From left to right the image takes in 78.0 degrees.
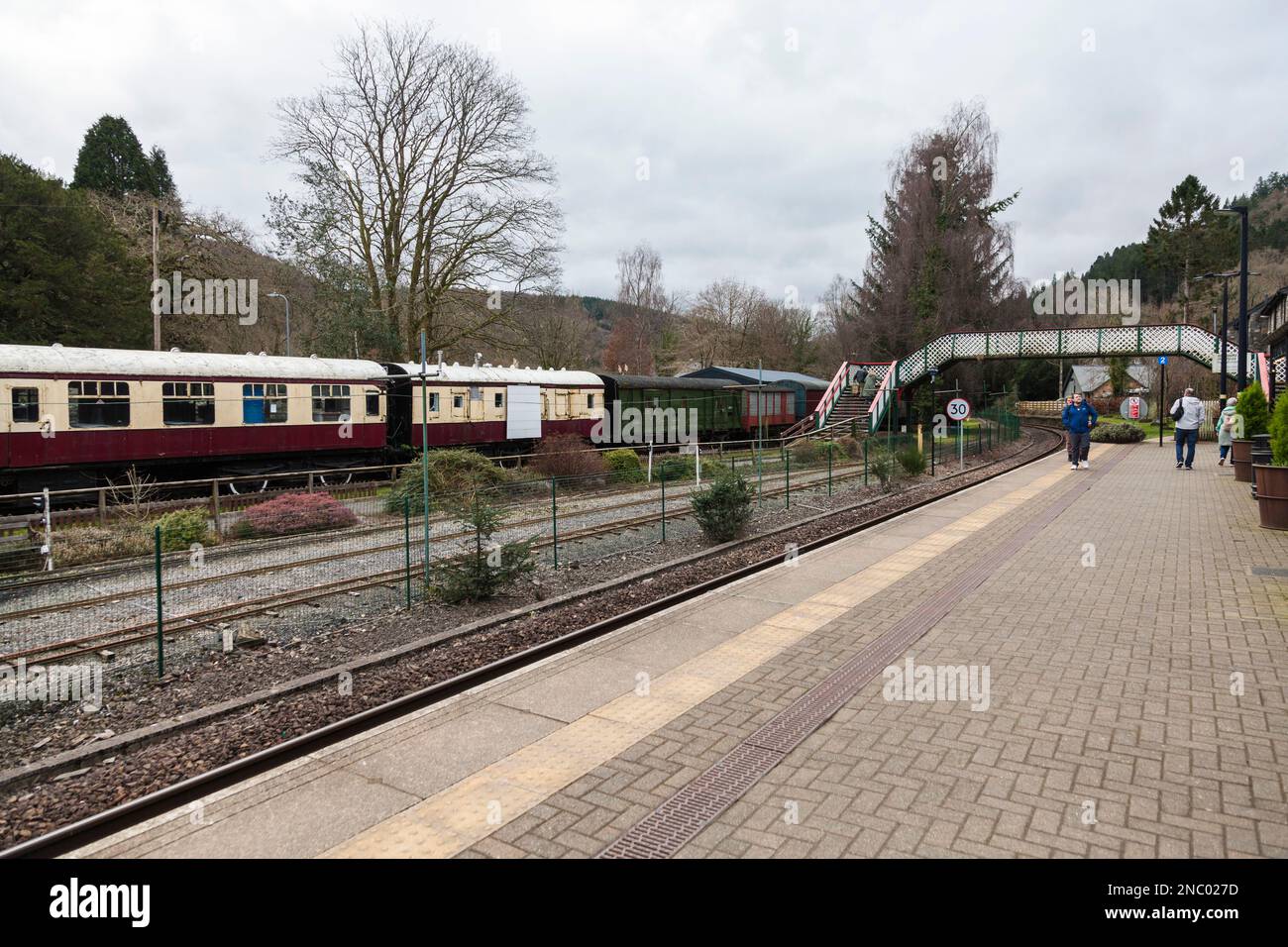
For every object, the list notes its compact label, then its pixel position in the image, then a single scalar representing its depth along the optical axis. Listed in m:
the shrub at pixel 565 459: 20.91
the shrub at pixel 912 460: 21.28
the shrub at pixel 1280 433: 11.82
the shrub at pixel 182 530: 12.60
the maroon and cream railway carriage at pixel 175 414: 15.01
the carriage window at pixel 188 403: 16.88
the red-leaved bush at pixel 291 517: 13.41
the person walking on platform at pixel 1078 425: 22.30
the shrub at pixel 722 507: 12.70
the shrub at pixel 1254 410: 18.31
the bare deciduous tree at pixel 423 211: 28.91
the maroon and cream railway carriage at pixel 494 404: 22.16
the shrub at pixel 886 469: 18.84
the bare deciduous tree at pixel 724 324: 66.81
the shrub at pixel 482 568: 9.18
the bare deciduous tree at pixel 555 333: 31.08
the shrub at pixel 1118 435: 35.75
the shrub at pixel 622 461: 22.23
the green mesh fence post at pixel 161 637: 6.77
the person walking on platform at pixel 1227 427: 20.17
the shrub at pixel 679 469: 21.69
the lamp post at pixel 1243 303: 19.81
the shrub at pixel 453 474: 15.65
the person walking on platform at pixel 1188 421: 20.91
